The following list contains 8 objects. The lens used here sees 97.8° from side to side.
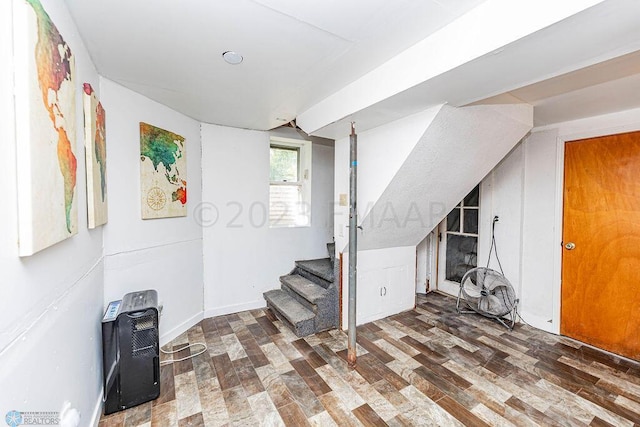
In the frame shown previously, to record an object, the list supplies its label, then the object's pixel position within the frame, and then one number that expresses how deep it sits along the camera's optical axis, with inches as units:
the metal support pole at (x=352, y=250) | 92.4
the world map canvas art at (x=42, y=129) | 33.7
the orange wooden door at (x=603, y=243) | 96.7
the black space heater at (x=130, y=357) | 72.2
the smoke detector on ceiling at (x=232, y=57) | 67.6
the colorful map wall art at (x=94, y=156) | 62.6
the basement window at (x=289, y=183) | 147.9
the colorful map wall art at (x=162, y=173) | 95.6
